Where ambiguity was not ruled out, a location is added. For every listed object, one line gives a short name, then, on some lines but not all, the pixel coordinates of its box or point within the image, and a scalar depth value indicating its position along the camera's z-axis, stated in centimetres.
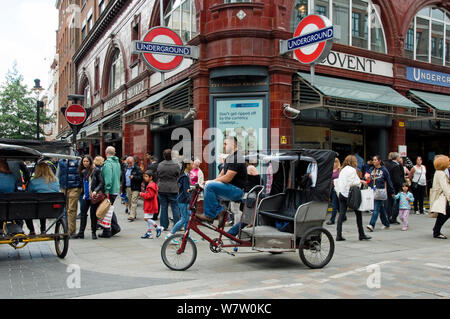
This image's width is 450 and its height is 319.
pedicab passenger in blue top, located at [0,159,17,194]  751
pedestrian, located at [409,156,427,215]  1448
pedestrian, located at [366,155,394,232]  1060
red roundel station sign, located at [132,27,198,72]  1226
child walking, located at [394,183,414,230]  1088
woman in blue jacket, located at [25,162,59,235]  792
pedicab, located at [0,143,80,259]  674
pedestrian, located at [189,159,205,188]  1200
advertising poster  1303
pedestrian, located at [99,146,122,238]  944
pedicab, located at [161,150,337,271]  646
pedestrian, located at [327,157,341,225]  1202
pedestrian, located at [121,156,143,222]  1227
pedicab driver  659
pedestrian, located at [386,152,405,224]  1213
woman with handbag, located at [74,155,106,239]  929
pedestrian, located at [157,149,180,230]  976
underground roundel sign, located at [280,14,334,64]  1095
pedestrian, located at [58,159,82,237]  958
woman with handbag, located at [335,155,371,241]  927
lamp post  2565
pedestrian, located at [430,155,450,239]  940
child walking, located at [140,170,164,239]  955
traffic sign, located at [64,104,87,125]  1117
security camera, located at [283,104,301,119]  1274
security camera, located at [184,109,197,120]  1349
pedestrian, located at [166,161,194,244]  907
